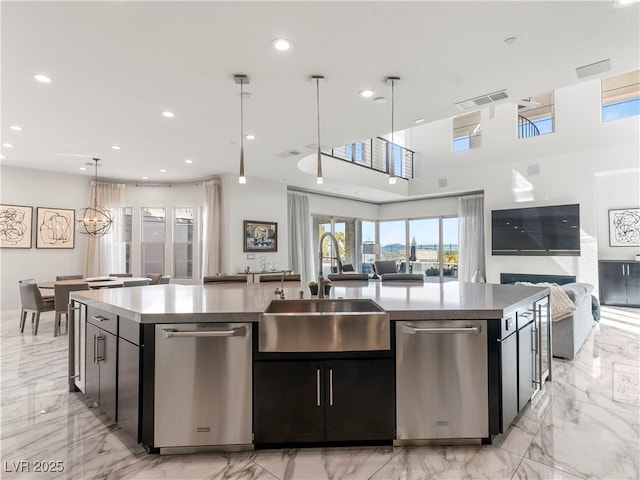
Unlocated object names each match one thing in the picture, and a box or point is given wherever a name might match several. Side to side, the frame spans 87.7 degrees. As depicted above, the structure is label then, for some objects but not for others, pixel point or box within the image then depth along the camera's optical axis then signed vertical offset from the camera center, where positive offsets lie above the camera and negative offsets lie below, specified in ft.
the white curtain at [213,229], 22.72 +1.31
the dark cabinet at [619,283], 22.03 -2.37
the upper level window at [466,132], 26.37 +9.42
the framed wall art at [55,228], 21.49 +1.38
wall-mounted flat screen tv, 21.93 +1.17
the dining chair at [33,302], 15.87 -2.60
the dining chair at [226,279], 11.51 -1.08
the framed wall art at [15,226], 20.15 +1.39
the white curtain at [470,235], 27.63 +1.05
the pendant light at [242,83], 10.00 +5.12
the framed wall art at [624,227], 22.74 +1.39
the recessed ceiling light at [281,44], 8.25 +5.14
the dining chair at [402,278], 11.84 -1.08
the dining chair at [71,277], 19.63 -1.75
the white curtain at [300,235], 27.04 +1.05
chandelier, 22.61 +2.08
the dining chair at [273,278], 11.51 -1.07
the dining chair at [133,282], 17.20 -1.80
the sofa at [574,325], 12.17 -3.01
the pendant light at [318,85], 9.97 +5.11
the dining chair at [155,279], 19.53 -1.82
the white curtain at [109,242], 23.21 +0.44
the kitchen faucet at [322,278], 7.98 -0.73
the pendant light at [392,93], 10.15 +5.14
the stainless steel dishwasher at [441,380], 6.55 -2.63
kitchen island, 6.39 -2.57
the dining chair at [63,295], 15.52 -2.17
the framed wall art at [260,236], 23.18 +0.85
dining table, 16.16 -1.73
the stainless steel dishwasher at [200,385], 6.38 -2.63
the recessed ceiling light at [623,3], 6.97 +5.15
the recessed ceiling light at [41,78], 9.88 +5.13
